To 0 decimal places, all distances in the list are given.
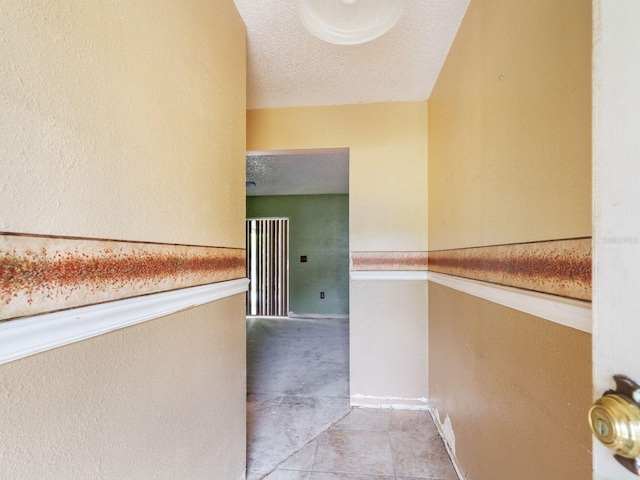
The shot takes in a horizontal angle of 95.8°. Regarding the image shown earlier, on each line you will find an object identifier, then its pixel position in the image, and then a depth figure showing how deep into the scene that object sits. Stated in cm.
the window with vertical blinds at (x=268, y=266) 571
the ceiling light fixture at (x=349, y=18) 102
